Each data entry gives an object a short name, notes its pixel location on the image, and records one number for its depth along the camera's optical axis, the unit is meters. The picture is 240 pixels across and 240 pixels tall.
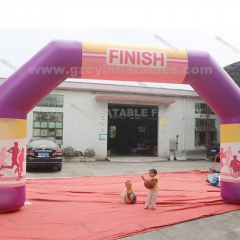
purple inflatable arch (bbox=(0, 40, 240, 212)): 5.73
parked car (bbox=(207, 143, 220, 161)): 17.86
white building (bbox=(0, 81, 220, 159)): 17.00
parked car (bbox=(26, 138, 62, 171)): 11.62
